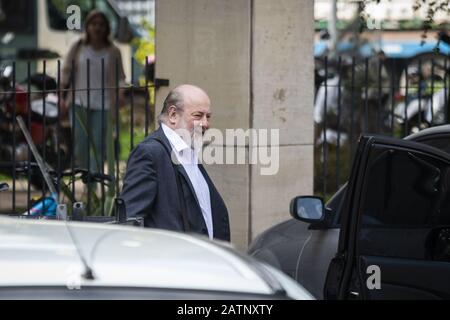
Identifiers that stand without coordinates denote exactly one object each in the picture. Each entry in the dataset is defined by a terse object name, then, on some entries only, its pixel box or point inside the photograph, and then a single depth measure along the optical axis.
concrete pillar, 15.67
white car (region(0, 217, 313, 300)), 4.88
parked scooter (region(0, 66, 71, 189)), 21.78
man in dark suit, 10.30
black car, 9.21
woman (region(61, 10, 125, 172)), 20.50
